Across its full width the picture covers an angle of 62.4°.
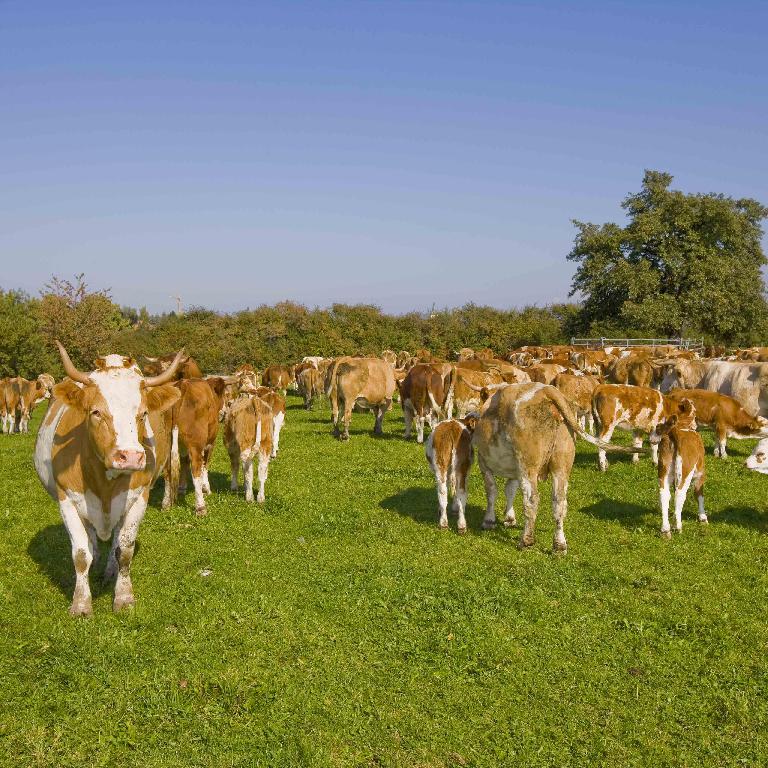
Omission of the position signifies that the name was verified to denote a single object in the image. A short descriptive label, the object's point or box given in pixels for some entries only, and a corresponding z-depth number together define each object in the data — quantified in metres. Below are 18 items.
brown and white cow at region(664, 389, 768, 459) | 13.29
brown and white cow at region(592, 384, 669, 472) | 13.10
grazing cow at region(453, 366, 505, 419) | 17.81
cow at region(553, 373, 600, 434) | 15.60
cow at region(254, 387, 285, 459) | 11.55
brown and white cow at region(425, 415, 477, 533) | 9.39
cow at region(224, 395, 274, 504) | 10.51
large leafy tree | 46.75
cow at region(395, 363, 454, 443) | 17.08
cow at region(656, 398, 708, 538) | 9.22
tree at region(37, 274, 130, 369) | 44.59
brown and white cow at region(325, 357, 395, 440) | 17.94
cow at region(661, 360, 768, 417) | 17.48
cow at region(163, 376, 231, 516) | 10.42
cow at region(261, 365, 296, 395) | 30.34
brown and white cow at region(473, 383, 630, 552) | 8.42
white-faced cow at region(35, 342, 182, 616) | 6.02
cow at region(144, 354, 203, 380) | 11.76
